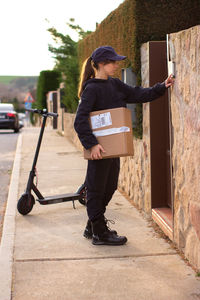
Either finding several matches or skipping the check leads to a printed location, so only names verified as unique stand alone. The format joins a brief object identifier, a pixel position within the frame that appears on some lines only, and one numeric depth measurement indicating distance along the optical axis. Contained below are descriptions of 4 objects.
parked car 24.08
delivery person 4.69
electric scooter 6.16
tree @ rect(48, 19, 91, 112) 15.35
